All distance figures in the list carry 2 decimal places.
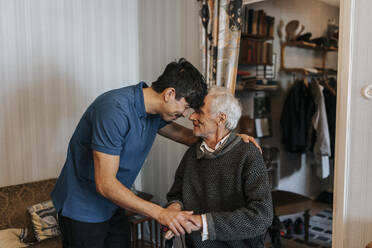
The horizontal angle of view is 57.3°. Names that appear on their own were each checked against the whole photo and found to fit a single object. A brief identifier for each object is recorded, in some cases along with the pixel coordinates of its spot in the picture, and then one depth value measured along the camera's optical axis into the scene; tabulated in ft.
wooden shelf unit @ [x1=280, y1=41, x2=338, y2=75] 13.03
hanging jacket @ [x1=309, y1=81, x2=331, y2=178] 11.50
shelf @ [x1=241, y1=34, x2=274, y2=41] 11.72
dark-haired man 5.15
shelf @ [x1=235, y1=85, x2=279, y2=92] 11.45
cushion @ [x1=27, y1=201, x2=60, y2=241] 7.87
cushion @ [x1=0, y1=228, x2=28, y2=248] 7.48
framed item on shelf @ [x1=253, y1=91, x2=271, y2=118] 13.05
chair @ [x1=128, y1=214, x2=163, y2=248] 8.96
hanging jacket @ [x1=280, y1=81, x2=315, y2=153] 12.19
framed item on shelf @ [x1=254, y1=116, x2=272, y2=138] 12.91
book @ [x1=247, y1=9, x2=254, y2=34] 11.57
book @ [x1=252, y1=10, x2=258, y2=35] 11.70
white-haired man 5.15
